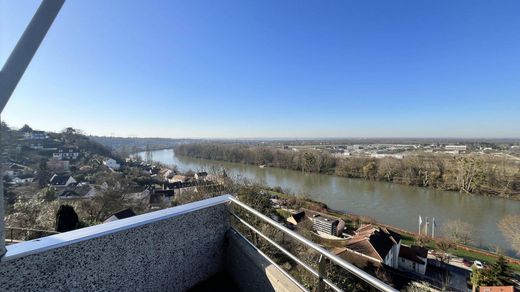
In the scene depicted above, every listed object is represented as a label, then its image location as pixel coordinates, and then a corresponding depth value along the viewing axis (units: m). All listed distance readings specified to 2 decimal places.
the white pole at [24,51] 0.81
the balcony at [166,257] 0.97
